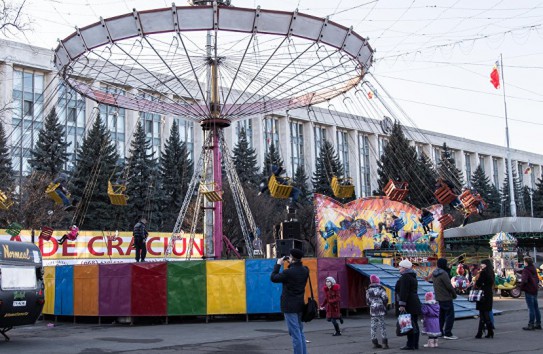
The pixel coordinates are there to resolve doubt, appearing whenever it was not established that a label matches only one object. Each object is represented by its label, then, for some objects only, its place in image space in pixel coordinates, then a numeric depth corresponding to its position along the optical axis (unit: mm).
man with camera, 9445
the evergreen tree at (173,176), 58344
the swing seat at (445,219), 26728
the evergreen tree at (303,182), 69412
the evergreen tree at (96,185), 51219
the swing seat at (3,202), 19359
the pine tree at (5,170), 45125
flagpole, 45947
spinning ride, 20422
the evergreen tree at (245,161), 65625
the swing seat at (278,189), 22297
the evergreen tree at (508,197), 94188
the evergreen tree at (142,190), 55156
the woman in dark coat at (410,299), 11500
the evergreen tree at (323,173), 68375
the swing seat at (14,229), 19475
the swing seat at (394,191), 23766
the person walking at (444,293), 12742
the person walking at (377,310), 12203
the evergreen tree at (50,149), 51969
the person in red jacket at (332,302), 14703
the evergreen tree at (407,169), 62375
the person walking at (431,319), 12070
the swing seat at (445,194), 22578
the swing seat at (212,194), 22172
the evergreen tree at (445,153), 71638
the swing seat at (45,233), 24547
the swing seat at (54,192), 21498
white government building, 61656
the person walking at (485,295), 12767
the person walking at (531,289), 14352
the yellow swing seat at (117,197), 23531
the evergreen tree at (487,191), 87669
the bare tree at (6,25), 14016
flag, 34062
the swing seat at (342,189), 24094
